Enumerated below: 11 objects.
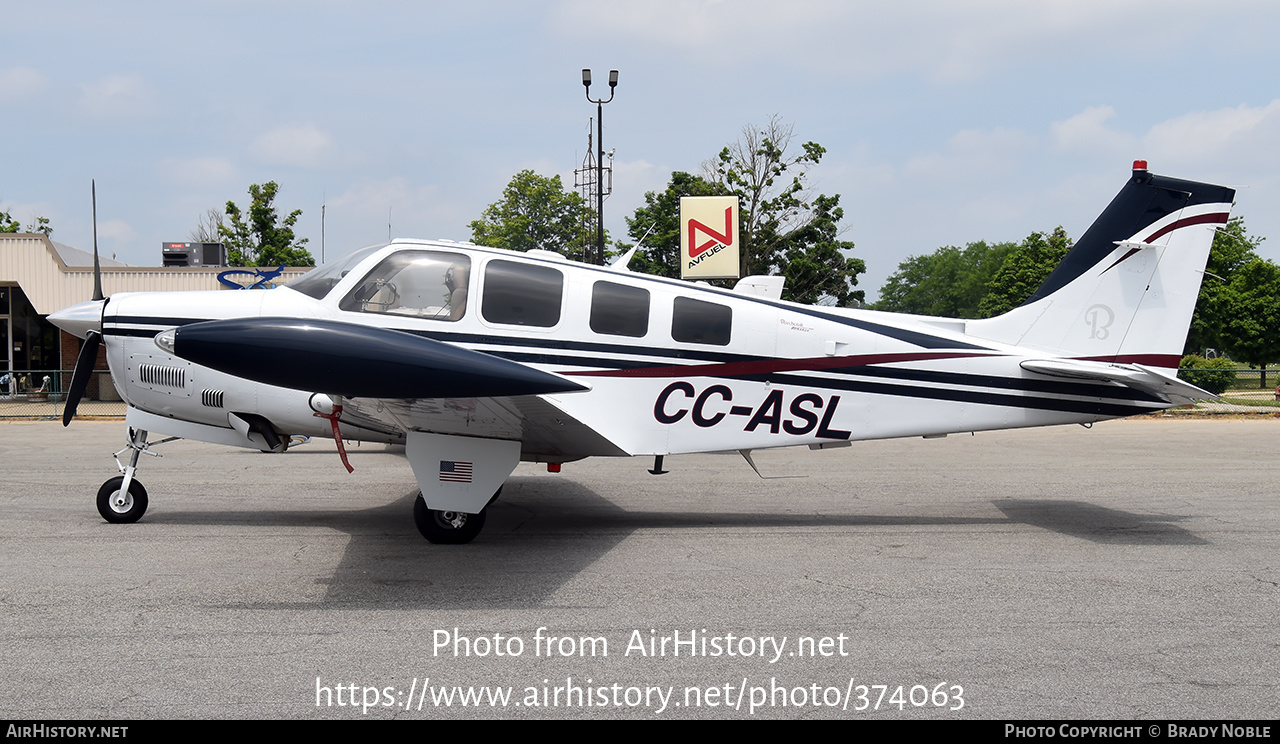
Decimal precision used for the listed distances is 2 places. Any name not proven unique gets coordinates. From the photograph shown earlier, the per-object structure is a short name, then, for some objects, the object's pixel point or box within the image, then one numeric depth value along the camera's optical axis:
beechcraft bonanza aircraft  7.06
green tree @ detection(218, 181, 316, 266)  46.72
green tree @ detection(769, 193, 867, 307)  36.59
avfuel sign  24.58
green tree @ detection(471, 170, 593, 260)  59.69
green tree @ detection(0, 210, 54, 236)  54.34
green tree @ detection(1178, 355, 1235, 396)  26.38
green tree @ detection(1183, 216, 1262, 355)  44.66
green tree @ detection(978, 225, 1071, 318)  55.88
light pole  24.16
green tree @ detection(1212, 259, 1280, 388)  42.22
